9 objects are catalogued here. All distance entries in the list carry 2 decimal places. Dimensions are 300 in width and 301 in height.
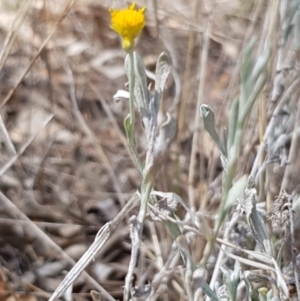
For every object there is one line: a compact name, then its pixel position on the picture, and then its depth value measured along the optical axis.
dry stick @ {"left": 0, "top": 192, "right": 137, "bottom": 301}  0.40
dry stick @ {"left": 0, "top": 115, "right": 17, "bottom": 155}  0.50
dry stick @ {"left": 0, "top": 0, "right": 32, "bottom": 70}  0.51
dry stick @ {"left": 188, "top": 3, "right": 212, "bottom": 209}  0.52
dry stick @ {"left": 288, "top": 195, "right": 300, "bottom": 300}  0.39
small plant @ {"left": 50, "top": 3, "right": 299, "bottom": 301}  0.34
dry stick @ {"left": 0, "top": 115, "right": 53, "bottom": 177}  0.51
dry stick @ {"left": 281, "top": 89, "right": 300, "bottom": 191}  0.47
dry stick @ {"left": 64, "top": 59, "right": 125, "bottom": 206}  0.56
